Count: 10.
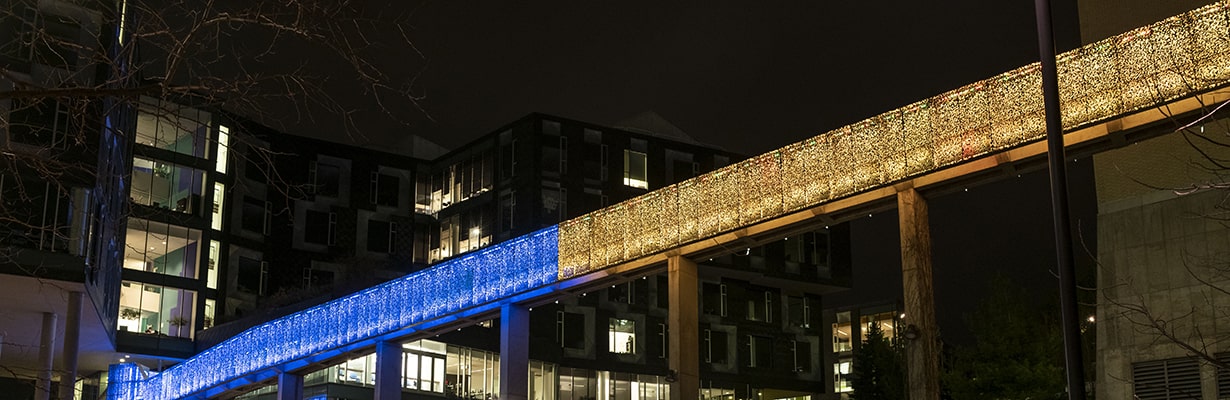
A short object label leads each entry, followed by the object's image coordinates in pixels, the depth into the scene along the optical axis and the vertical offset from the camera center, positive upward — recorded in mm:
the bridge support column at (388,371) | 36812 +2818
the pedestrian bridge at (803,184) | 20781 +5737
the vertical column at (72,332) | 38562 +4151
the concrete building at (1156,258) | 24234 +4097
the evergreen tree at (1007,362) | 48156 +4090
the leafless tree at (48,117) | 34625 +9813
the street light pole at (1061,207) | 10773 +2270
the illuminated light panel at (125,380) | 55469 +3931
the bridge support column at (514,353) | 32844 +2980
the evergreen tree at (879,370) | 75750 +5935
